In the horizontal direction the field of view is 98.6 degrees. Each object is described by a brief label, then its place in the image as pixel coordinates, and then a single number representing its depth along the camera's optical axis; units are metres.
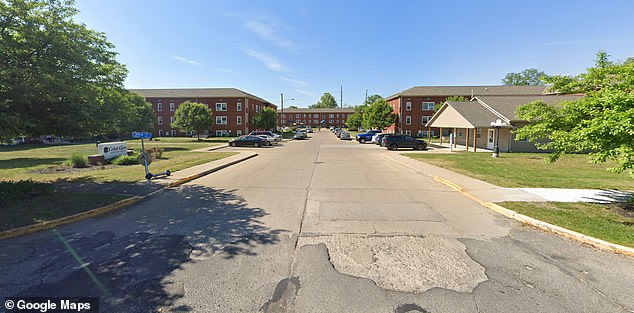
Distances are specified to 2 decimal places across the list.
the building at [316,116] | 126.00
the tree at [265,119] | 51.81
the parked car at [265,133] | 40.58
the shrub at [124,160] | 15.33
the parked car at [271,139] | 33.26
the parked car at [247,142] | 31.28
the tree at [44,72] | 6.82
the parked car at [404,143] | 27.03
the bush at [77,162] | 14.08
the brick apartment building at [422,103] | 53.38
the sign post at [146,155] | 9.92
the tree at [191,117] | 39.75
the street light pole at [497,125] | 19.48
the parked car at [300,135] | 47.38
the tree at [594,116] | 5.18
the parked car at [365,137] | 38.53
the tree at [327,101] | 160.50
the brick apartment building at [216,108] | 53.69
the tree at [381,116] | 51.19
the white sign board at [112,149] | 15.51
